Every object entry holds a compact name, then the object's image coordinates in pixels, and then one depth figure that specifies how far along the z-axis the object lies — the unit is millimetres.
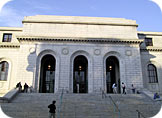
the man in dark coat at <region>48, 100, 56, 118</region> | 12867
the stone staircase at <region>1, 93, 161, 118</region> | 14750
